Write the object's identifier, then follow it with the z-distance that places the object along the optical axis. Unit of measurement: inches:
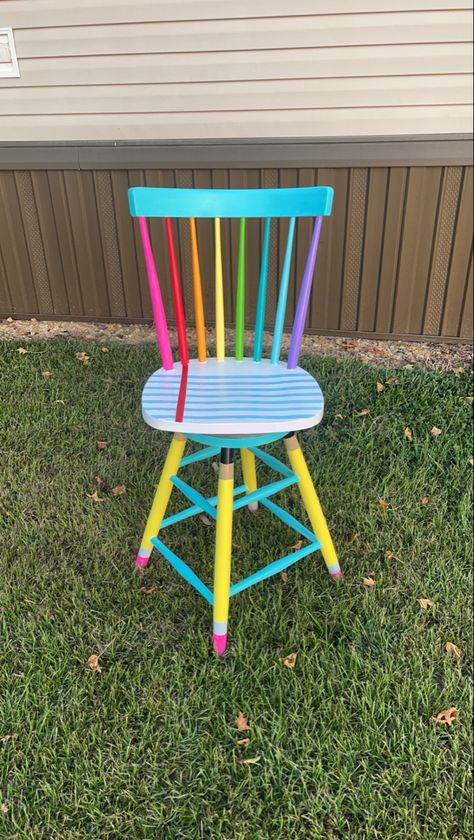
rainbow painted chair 45.3
